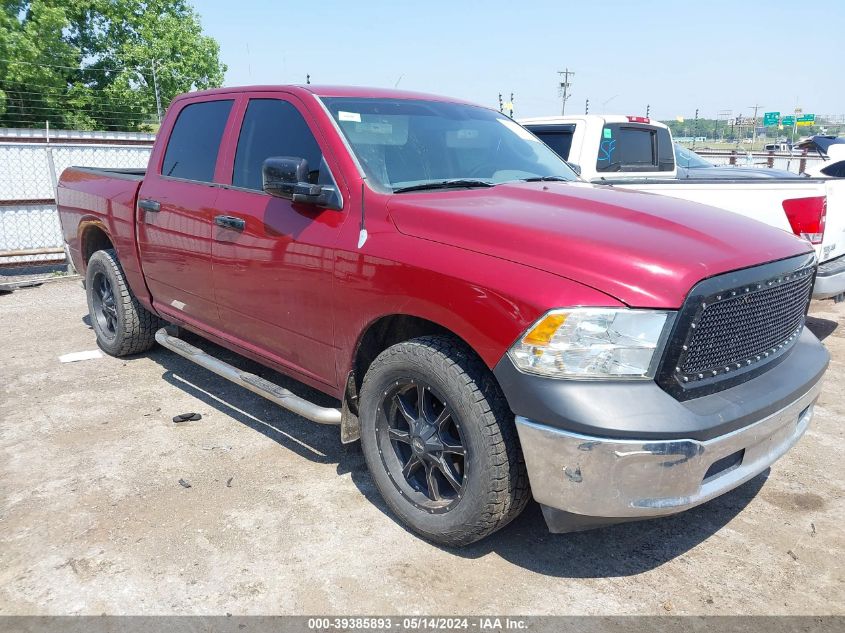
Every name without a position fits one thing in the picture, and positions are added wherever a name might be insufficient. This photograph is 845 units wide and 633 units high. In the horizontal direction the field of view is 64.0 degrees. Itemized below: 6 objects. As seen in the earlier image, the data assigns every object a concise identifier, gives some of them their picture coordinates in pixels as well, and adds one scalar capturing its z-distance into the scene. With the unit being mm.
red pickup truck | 2375
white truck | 5008
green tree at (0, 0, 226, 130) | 31500
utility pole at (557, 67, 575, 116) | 61656
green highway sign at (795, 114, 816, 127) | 71712
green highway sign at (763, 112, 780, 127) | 81375
